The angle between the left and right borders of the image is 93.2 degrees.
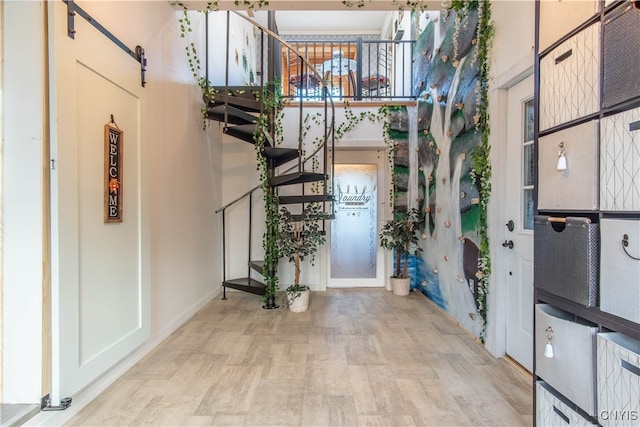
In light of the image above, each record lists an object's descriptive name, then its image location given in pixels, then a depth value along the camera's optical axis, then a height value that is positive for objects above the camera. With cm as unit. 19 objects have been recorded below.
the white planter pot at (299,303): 344 -107
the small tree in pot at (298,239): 346 -36
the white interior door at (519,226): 210 -12
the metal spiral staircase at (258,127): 321 +91
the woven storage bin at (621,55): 93 +49
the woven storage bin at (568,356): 107 -56
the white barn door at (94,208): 155 +1
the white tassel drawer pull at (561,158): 116 +20
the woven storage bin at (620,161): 93 +16
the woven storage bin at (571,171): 106 +15
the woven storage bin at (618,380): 92 -54
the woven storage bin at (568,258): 106 -19
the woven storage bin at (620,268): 93 -19
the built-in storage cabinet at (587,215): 95 -2
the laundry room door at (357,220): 450 -15
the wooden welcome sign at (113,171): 187 +25
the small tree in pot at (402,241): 405 -42
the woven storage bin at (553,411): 113 -80
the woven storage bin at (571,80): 107 +50
